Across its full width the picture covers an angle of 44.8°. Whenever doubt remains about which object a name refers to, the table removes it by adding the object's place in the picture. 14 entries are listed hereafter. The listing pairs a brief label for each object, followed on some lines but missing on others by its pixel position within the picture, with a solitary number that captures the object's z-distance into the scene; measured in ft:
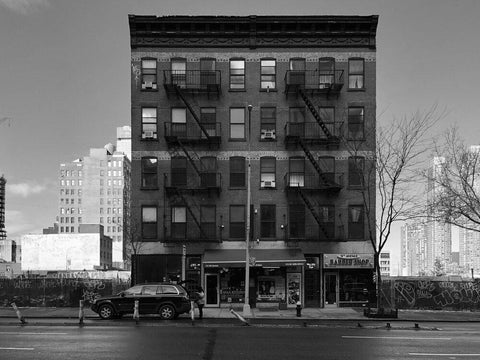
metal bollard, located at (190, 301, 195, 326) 75.69
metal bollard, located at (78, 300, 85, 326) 76.67
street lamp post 97.63
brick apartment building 121.19
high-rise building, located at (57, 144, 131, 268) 574.15
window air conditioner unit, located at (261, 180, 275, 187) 123.54
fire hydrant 93.92
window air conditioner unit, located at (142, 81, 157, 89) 124.82
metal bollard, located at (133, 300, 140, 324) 76.87
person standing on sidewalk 87.97
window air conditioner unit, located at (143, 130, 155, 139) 124.06
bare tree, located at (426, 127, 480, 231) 112.16
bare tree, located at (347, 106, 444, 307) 102.68
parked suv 85.10
